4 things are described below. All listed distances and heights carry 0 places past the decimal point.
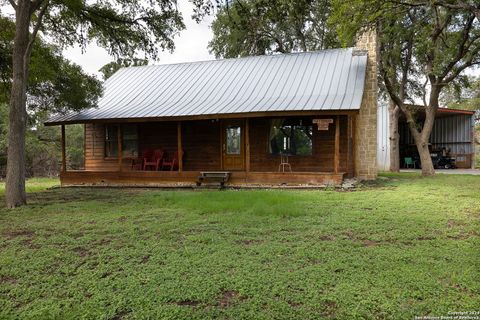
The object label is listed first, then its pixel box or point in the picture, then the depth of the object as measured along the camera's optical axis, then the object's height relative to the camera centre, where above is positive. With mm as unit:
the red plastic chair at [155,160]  13734 -248
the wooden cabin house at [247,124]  11779 +1093
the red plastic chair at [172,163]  13513 -353
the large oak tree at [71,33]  8055 +3549
